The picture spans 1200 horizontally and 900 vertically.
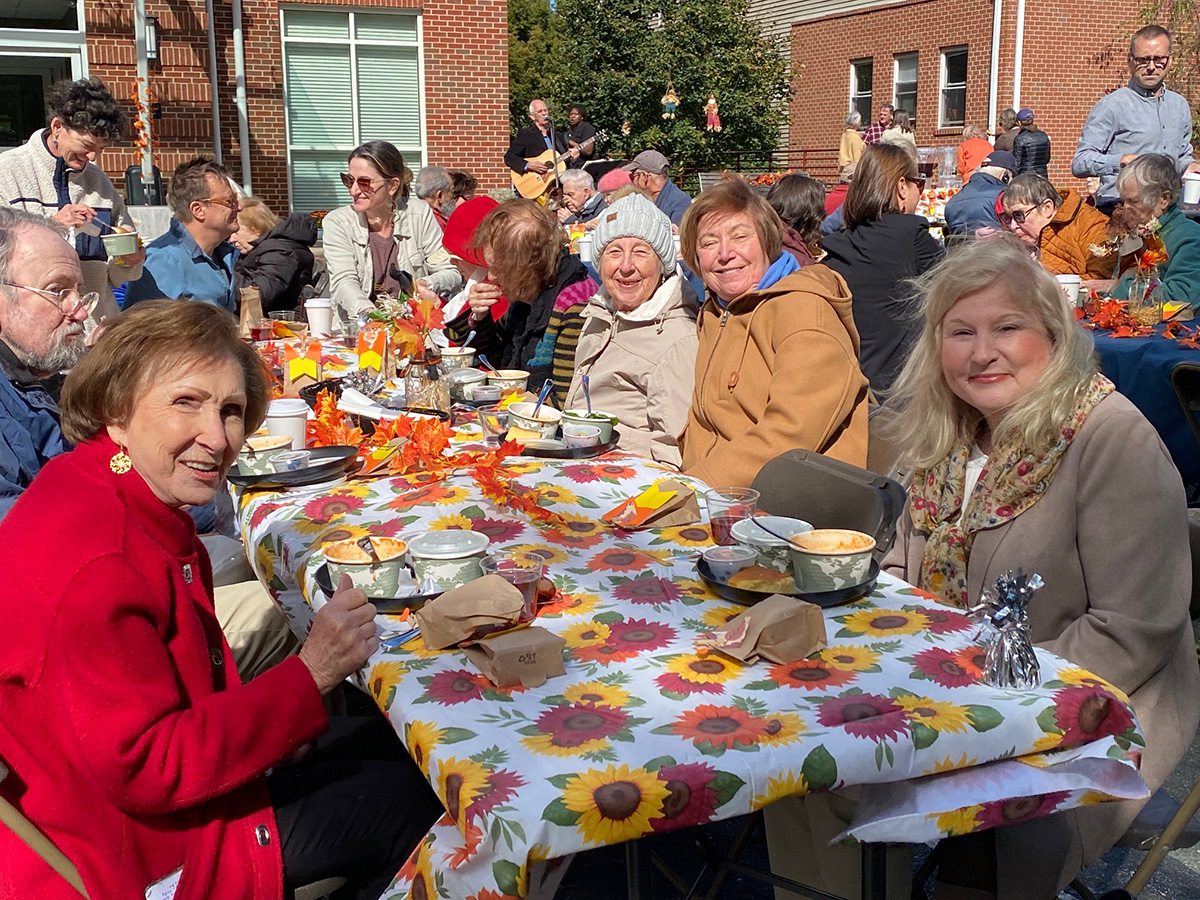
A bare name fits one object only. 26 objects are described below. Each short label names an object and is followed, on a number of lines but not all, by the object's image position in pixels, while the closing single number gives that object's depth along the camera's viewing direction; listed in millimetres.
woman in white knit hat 3898
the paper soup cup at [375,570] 1994
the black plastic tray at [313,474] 2838
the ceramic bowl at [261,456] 2922
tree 25203
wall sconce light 12347
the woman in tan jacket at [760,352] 3193
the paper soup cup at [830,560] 1939
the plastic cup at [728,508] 2170
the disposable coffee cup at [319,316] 5695
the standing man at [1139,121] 7801
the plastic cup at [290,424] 3115
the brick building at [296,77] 12312
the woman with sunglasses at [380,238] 6934
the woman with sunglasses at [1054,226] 6859
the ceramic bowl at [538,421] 3230
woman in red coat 1575
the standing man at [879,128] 17102
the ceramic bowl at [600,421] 3158
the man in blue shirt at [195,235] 5973
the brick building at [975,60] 21328
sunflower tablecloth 1372
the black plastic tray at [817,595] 1912
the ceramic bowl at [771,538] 2002
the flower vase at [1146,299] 5188
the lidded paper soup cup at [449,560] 1979
